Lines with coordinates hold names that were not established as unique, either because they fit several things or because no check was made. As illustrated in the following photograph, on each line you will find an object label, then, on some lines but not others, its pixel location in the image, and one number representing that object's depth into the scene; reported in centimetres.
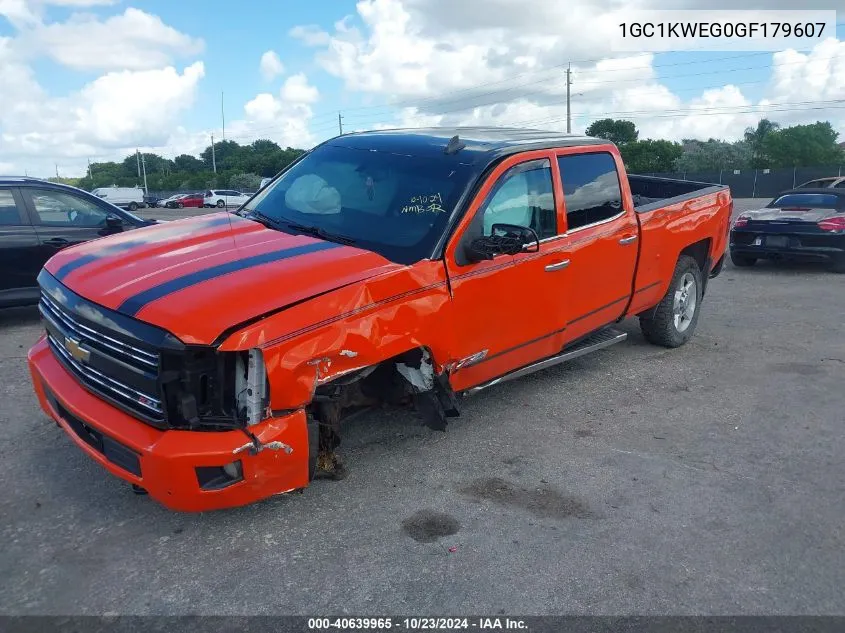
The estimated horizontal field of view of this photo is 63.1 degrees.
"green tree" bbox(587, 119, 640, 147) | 9062
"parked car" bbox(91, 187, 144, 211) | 4912
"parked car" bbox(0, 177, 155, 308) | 701
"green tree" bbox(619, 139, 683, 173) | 6378
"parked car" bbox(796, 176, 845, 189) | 1557
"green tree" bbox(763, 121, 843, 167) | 6994
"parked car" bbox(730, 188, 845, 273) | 1038
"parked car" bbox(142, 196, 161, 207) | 5800
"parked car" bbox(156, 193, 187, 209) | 5381
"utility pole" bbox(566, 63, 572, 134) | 6262
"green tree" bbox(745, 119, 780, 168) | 6869
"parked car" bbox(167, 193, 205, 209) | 5256
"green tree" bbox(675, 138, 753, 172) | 6631
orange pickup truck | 300
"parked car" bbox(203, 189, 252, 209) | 5012
